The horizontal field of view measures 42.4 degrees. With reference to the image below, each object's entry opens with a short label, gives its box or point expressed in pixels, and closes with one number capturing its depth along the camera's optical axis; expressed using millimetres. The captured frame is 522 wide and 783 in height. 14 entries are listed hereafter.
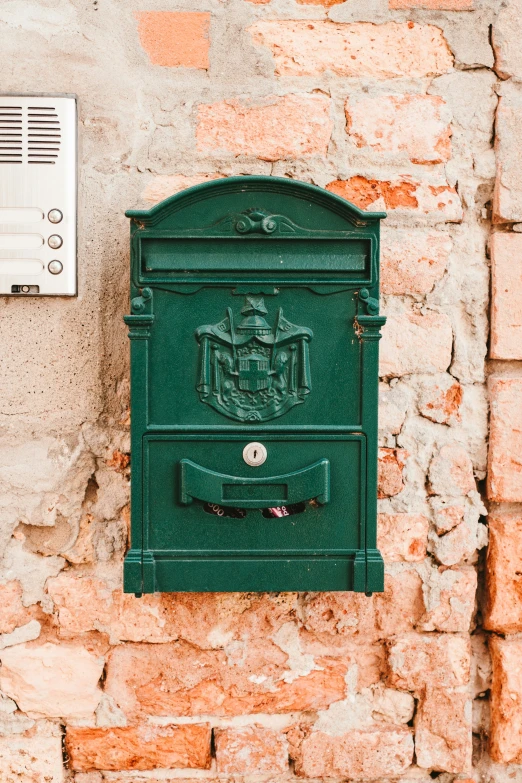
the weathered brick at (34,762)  1811
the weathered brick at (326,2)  1832
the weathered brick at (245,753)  1814
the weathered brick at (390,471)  1834
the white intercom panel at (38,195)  1771
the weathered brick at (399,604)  1840
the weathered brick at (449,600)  1834
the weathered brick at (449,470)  1845
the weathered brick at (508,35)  1826
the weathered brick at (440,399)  1847
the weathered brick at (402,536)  1834
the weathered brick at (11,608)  1808
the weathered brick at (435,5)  1832
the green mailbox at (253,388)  1547
